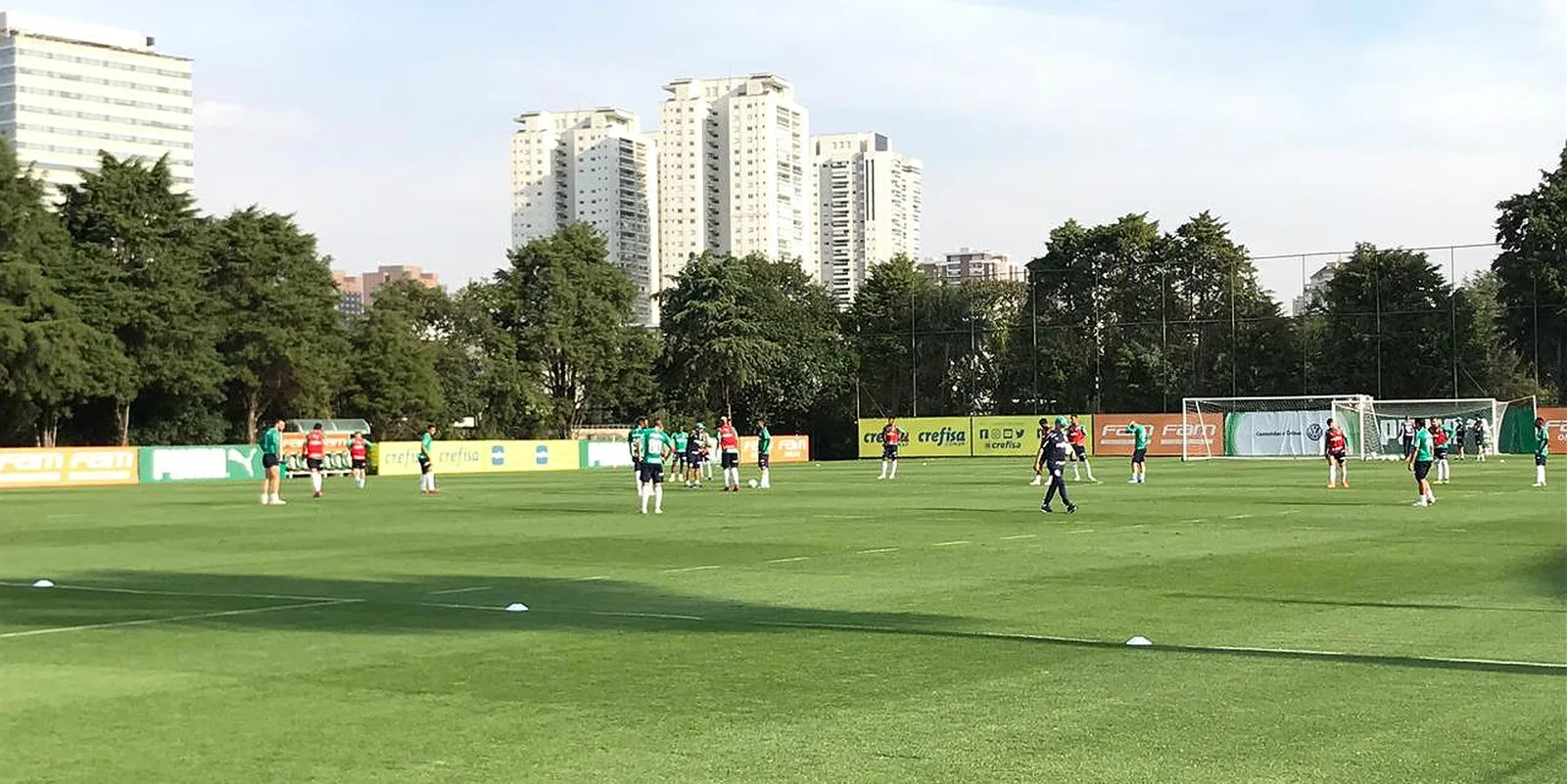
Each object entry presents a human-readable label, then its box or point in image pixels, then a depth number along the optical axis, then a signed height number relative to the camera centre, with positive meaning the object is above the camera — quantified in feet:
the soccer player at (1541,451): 124.88 -2.94
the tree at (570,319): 330.34 +20.71
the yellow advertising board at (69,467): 177.88 -4.78
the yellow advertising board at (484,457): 208.54 -4.77
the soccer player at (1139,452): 144.36 -3.16
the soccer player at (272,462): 116.16 -2.76
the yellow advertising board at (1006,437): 268.00 -3.14
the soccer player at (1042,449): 102.85 -1.94
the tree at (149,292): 248.93 +20.27
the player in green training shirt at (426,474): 139.85 -4.44
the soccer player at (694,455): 154.40 -3.33
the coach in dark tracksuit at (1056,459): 93.71 -2.41
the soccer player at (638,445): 106.46 -1.78
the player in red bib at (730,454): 140.56 -2.98
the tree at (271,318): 272.10 +17.77
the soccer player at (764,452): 146.92 -2.99
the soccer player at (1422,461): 98.37 -2.80
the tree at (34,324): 227.40 +14.08
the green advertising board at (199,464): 190.19 -4.78
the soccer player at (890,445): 168.04 -2.78
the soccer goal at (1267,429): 236.63 -1.97
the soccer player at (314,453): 129.29 -2.43
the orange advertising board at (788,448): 272.58 -5.06
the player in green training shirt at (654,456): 99.09 -2.24
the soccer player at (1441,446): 127.85 -2.49
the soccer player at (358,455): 156.91 -3.16
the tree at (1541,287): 256.73 +20.07
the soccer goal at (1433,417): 223.71 -0.97
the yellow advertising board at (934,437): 273.54 -3.14
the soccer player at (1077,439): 144.87 -1.99
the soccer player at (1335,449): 125.70 -2.63
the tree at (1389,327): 260.01 +14.11
